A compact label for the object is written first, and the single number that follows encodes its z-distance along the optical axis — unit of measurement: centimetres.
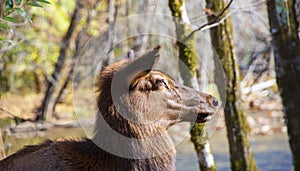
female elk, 1068
